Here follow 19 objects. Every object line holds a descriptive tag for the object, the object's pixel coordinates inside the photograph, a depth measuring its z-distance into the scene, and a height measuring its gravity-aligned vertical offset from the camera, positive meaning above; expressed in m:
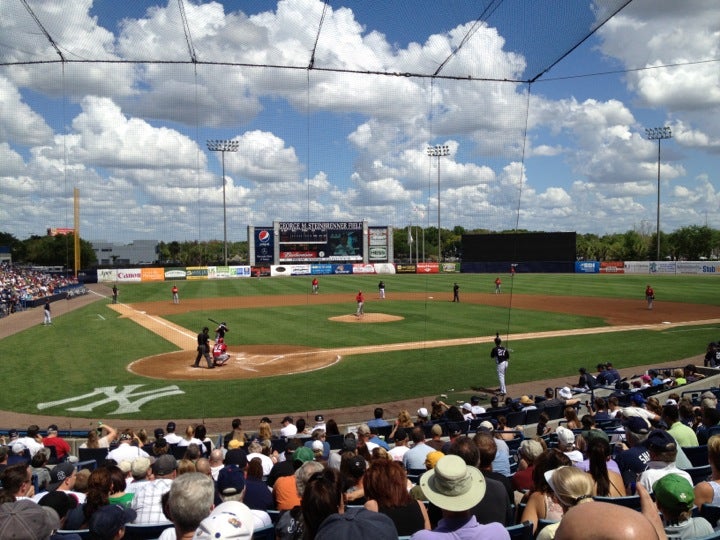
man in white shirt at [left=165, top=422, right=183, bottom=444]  11.11 -3.79
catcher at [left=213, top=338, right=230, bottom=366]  21.92 -4.07
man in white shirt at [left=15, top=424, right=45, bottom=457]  10.07 -3.57
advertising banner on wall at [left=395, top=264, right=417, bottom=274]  83.38 -2.53
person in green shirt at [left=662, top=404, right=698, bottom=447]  7.32 -2.39
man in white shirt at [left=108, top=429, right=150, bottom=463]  8.82 -3.27
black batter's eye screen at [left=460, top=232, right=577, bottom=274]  73.06 +0.11
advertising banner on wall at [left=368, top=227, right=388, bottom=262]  83.38 +1.20
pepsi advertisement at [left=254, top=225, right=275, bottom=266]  78.69 +0.59
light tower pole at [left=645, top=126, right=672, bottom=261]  75.51 +15.84
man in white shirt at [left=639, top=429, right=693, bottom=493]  5.17 -1.94
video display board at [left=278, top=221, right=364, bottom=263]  79.44 +1.50
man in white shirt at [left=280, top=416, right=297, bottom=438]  11.55 -3.76
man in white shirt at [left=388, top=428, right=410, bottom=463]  8.14 -2.90
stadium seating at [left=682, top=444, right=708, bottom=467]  6.88 -2.49
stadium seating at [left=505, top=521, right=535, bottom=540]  4.02 -2.03
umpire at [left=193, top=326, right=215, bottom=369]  21.35 -3.77
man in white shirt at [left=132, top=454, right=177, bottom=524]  5.32 -2.45
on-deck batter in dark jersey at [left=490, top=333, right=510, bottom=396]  17.62 -3.47
